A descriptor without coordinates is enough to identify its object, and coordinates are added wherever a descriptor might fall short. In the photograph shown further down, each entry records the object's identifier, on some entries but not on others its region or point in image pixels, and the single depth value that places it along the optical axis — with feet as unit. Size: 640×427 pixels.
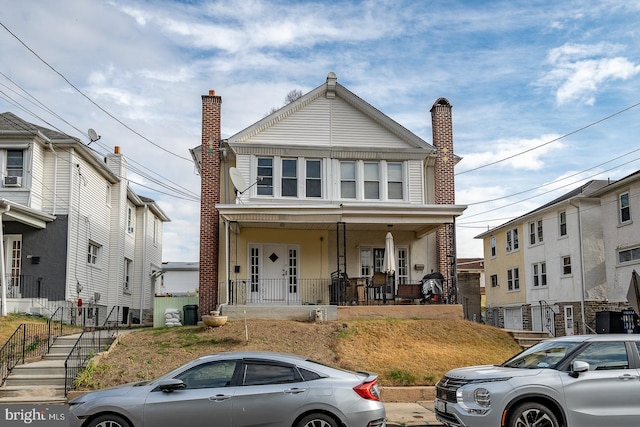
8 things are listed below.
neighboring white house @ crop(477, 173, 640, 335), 94.22
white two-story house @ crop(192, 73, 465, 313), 69.31
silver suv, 28.45
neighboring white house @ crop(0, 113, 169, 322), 71.61
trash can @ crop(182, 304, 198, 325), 67.62
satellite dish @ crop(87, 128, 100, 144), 79.77
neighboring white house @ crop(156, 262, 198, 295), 173.78
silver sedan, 27.02
